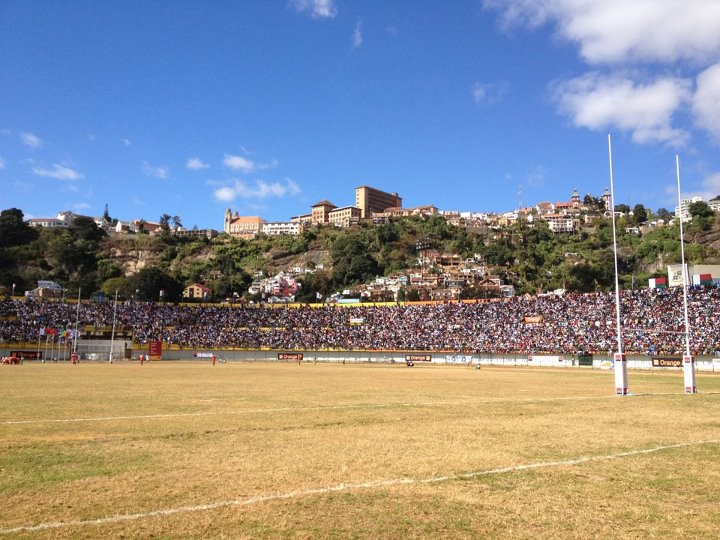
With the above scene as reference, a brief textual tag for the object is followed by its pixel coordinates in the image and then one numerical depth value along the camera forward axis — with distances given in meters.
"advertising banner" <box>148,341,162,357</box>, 83.88
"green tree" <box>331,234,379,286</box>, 186.50
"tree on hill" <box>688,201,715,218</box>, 179.38
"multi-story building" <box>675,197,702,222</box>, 187.25
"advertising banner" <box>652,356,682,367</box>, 54.81
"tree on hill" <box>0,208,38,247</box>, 186.38
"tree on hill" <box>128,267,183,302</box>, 147.62
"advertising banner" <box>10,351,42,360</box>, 76.38
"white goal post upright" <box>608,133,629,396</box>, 23.66
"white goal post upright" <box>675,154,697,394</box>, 25.95
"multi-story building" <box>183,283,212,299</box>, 172.50
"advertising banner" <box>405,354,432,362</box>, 79.18
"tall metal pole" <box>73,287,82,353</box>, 74.68
